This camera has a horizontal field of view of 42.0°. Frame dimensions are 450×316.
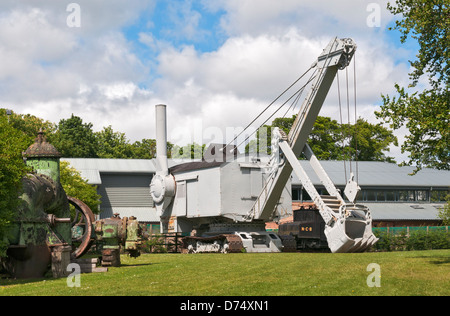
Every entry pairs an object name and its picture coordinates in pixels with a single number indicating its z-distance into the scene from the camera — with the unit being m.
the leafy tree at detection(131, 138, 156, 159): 77.19
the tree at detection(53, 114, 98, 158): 70.12
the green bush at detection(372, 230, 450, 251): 35.44
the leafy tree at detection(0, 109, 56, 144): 61.86
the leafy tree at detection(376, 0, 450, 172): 19.69
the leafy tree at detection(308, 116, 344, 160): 71.31
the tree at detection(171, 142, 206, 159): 73.79
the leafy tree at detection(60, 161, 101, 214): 39.12
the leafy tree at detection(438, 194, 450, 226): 41.88
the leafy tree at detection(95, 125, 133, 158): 75.38
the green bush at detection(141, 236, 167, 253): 34.09
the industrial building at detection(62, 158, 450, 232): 55.19
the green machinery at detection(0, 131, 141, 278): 16.72
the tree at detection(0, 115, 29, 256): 15.21
